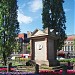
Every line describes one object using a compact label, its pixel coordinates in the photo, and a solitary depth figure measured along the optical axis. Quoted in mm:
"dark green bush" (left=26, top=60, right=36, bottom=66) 15534
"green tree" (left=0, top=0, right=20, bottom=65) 17813
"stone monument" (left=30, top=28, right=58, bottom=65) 15357
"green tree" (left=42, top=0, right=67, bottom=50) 22217
